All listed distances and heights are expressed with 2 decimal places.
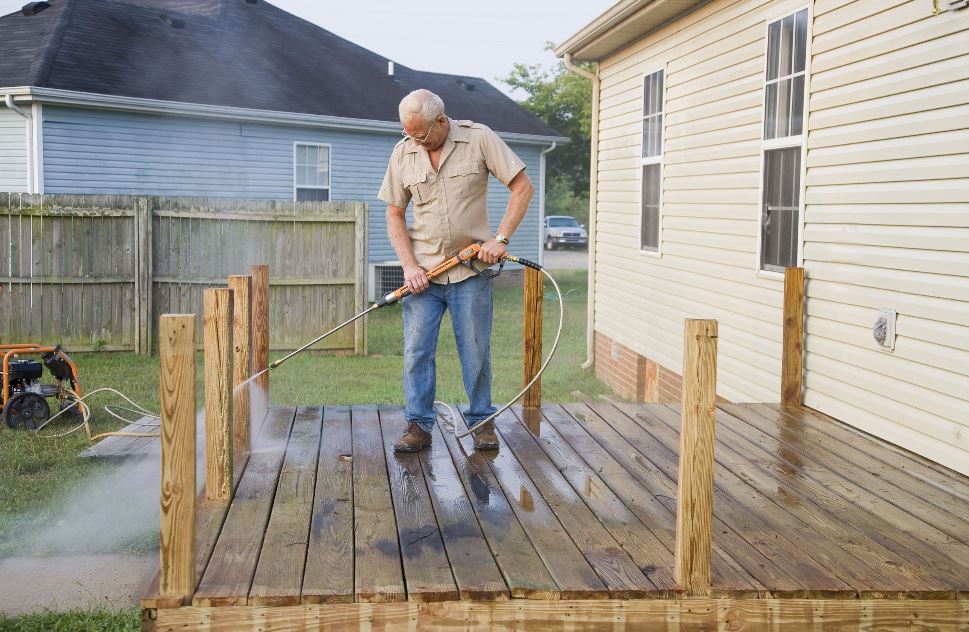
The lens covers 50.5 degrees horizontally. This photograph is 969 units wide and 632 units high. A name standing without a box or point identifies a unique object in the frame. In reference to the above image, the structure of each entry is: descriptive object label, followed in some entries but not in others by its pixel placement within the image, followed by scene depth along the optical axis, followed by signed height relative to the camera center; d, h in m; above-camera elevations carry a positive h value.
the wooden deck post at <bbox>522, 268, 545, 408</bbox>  6.08 -0.54
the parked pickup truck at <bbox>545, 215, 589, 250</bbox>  40.09 +0.08
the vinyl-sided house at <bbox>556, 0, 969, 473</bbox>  5.02 +0.26
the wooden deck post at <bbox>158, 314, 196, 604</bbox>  3.16 -0.69
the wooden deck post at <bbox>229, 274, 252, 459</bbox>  5.02 -0.61
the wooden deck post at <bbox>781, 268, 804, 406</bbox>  6.25 -0.61
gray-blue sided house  15.38 +2.00
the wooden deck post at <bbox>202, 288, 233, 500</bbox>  4.06 -0.61
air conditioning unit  19.59 -0.90
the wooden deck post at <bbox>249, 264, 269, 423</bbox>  5.92 -0.60
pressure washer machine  7.63 -1.21
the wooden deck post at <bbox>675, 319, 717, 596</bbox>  3.23 -0.72
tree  36.44 +4.75
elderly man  5.00 +0.00
